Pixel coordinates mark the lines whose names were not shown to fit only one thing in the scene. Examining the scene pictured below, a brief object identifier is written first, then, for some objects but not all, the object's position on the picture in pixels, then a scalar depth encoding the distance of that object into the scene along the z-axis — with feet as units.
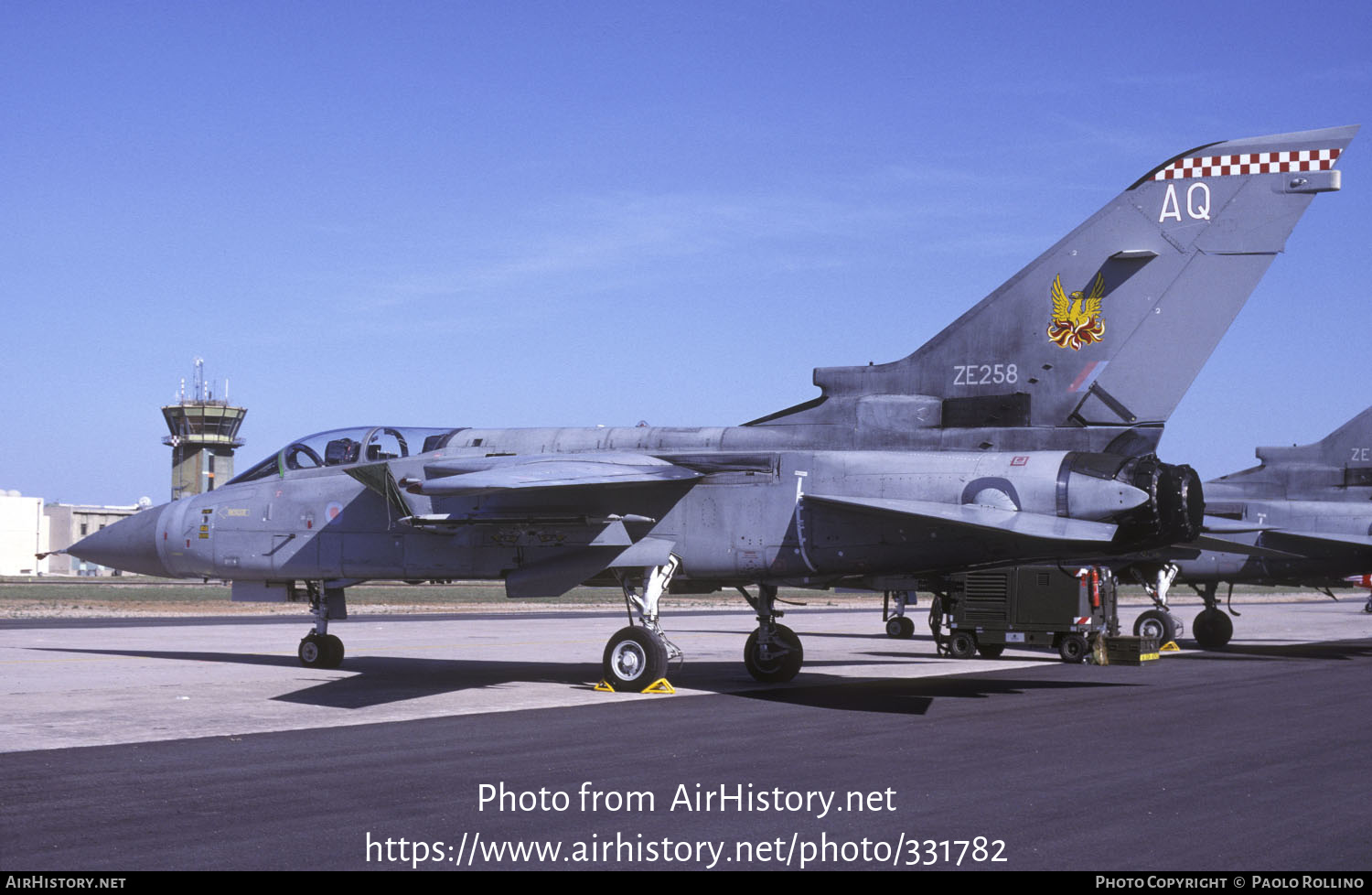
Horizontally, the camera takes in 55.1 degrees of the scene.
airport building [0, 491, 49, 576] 382.42
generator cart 75.36
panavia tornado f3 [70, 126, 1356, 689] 46.42
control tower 389.80
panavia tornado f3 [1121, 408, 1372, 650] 87.10
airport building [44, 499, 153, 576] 415.85
